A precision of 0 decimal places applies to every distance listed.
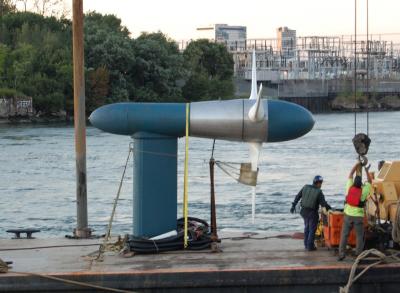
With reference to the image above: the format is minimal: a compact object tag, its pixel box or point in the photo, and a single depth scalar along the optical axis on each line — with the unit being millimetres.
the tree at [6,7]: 143500
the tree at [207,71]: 114500
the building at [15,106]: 100562
